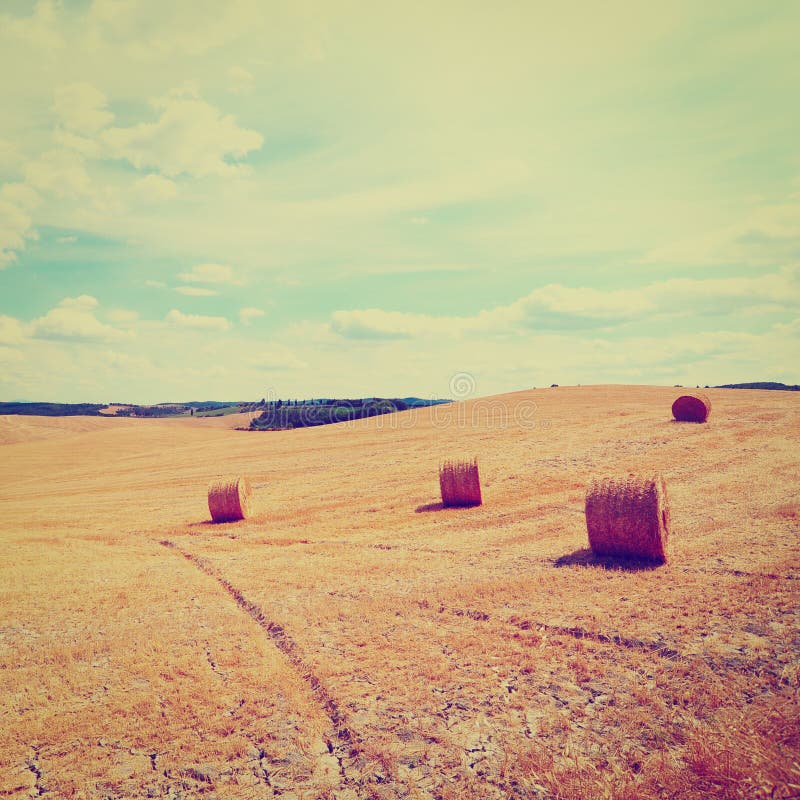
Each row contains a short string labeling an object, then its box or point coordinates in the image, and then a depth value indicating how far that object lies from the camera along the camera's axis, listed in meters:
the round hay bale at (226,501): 19.67
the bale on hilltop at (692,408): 29.84
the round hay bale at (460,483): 18.41
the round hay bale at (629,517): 11.02
